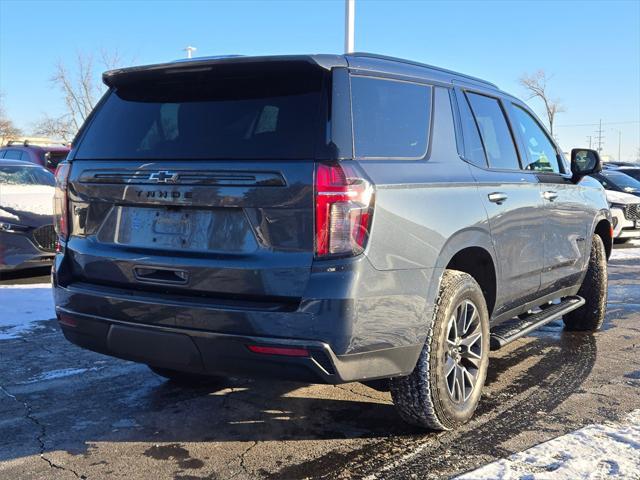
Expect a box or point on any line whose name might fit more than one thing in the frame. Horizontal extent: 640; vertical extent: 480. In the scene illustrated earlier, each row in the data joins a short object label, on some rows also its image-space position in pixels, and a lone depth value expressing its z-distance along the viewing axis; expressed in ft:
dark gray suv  9.05
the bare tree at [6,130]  136.74
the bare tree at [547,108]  175.38
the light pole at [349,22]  39.42
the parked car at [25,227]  25.04
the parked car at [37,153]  38.60
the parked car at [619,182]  49.97
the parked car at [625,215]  45.57
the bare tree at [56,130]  110.52
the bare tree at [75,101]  103.19
